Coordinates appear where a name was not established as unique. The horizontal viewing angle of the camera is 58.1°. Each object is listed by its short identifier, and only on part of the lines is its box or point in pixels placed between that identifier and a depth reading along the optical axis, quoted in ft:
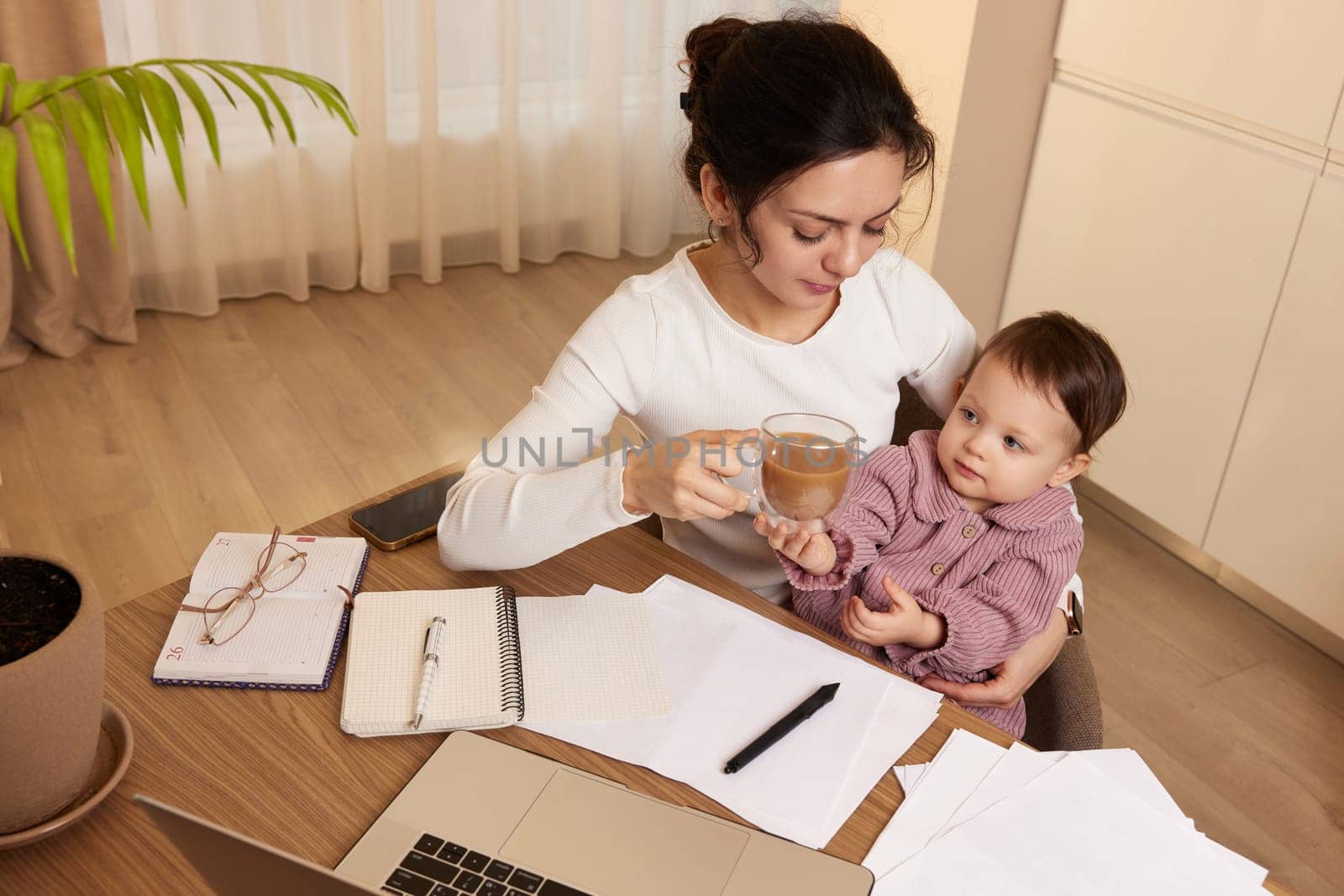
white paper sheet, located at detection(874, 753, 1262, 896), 3.20
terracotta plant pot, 2.86
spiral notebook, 3.63
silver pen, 3.58
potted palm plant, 2.86
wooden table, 3.12
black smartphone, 4.37
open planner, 3.70
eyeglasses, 3.86
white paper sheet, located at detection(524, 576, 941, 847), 3.44
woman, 4.15
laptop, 3.11
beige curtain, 9.73
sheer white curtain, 11.12
